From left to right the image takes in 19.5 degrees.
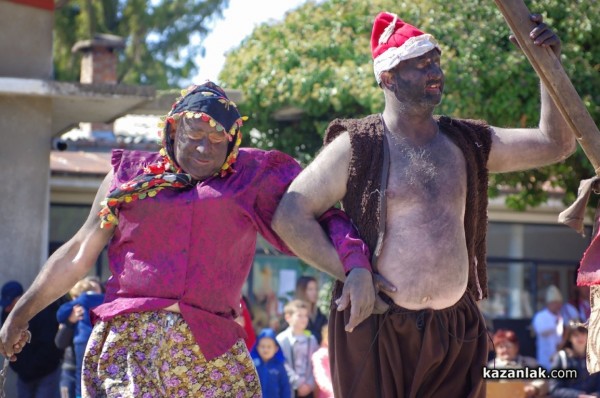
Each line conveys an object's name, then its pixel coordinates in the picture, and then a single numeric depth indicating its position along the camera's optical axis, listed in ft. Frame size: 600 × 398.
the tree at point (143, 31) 160.19
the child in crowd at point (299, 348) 47.89
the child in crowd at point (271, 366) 43.61
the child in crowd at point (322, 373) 45.73
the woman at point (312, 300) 53.18
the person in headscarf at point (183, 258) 24.77
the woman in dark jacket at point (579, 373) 47.31
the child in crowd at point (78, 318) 44.36
